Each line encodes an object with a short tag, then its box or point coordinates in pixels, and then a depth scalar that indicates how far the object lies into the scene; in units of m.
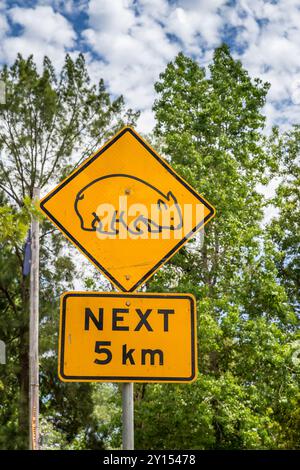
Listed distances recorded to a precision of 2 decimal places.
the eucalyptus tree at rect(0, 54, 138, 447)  17.14
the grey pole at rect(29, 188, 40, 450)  12.55
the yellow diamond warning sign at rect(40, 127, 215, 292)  2.75
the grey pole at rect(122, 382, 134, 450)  2.40
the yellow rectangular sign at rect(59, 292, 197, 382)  2.59
